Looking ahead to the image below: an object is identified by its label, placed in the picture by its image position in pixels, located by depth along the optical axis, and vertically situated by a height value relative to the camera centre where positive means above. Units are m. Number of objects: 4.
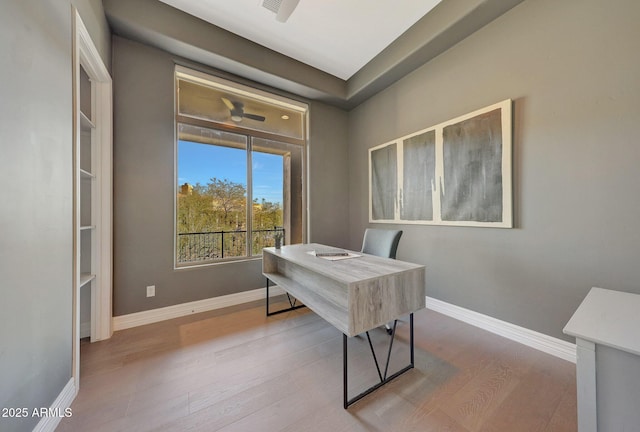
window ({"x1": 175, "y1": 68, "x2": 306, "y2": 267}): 2.93 +0.68
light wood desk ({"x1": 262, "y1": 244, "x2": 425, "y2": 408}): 1.40 -0.54
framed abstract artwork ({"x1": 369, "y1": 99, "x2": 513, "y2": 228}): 2.20 +0.50
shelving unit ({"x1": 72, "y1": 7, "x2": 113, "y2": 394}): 2.17 +0.13
